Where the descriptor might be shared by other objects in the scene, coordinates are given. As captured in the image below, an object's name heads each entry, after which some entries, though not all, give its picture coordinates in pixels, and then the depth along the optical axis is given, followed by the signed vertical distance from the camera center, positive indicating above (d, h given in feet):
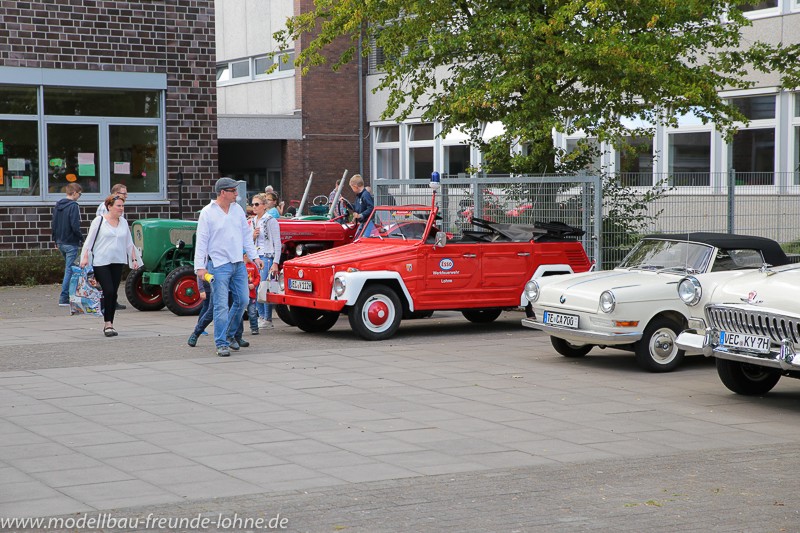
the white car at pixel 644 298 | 35.47 -3.03
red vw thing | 43.24 -2.62
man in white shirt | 38.93 -1.71
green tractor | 52.85 -3.05
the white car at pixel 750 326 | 28.66 -3.26
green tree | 53.16 +7.23
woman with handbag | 43.78 -1.74
